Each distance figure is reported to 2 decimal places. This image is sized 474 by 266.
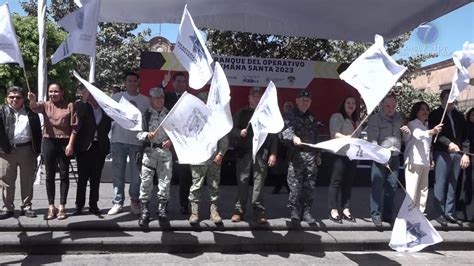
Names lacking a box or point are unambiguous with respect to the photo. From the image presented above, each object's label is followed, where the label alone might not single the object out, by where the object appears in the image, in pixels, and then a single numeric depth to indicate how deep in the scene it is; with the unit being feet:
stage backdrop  34.91
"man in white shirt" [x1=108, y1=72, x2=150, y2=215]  22.86
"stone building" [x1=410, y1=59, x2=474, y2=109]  82.78
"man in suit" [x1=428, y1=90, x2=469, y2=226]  23.84
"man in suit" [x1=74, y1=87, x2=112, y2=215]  21.94
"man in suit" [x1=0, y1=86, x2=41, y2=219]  20.99
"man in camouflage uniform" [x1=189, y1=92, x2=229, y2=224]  20.70
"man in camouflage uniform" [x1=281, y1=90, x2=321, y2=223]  21.70
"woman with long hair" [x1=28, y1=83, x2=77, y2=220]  20.98
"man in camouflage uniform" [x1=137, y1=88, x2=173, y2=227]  20.62
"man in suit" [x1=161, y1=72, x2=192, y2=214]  23.66
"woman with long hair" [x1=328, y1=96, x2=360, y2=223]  22.65
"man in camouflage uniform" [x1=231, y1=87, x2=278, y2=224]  21.65
